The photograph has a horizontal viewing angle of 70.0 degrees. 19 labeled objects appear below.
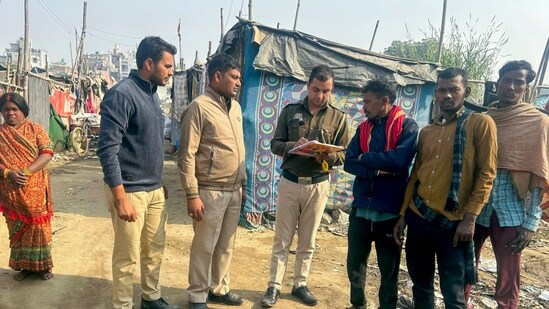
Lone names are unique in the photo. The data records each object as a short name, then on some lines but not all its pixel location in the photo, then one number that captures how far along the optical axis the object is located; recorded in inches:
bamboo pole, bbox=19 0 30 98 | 360.8
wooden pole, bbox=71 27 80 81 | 616.1
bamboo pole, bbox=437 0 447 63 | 278.0
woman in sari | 130.3
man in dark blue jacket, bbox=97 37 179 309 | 96.4
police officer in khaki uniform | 125.6
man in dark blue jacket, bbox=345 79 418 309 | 105.7
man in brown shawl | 102.9
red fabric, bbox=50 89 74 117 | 475.8
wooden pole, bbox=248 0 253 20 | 331.9
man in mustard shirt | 91.6
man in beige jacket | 109.4
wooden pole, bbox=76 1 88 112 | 593.0
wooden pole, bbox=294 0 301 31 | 455.5
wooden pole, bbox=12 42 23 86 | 353.4
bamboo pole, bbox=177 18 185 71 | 909.5
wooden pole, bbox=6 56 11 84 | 335.6
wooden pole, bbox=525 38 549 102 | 269.7
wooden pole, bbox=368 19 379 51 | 440.3
